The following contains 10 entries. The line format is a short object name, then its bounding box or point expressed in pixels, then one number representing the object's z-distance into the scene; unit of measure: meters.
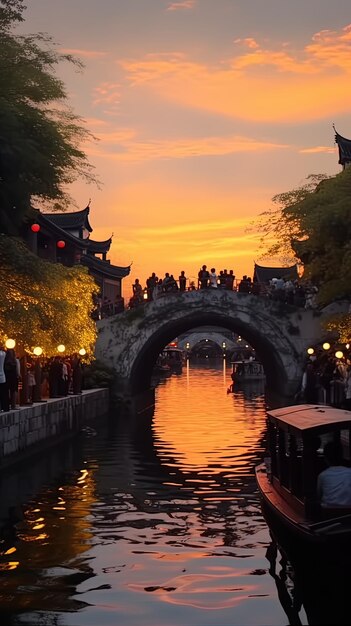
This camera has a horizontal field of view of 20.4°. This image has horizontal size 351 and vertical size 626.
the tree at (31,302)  20.62
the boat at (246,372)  59.34
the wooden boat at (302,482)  9.67
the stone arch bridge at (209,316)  38.78
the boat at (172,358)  87.06
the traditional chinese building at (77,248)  39.00
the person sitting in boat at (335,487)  10.34
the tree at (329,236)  27.25
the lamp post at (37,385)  25.00
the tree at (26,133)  18.20
